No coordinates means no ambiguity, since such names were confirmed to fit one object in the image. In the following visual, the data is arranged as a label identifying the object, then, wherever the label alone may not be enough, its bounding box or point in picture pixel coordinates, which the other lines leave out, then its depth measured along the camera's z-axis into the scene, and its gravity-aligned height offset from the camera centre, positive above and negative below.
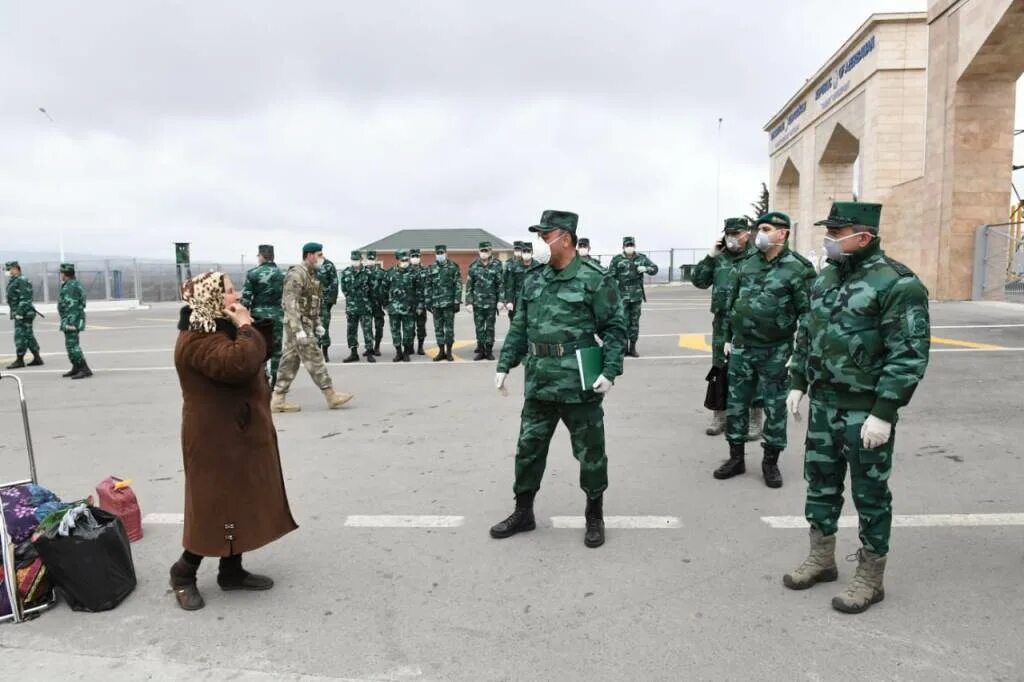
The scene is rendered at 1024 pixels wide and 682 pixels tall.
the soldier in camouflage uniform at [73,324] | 11.02 -0.64
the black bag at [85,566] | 3.42 -1.40
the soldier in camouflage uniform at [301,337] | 8.05 -0.65
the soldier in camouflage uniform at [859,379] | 3.16 -0.50
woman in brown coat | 3.27 -0.73
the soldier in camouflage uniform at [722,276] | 5.93 -0.01
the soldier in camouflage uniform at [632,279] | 12.20 -0.06
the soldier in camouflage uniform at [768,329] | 5.14 -0.41
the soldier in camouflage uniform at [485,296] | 12.55 -0.33
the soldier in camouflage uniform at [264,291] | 8.68 -0.13
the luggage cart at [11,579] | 3.36 -1.43
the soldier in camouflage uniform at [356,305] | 12.51 -0.46
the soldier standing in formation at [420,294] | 12.77 -0.28
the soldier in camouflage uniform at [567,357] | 4.17 -0.49
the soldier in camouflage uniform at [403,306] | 12.45 -0.48
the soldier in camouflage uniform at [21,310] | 12.04 -0.46
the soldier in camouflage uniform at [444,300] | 12.34 -0.39
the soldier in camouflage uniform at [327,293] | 12.57 -0.24
